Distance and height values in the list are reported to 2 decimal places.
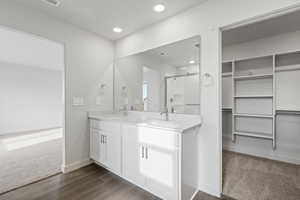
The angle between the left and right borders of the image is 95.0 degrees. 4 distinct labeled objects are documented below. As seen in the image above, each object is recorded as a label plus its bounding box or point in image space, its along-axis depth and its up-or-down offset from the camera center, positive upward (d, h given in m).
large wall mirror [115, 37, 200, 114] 2.08 +0.35
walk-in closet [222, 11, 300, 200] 2.35 -0.15
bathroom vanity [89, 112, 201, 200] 1.49 -0.71
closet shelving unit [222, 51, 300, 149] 2.75 +0.14
